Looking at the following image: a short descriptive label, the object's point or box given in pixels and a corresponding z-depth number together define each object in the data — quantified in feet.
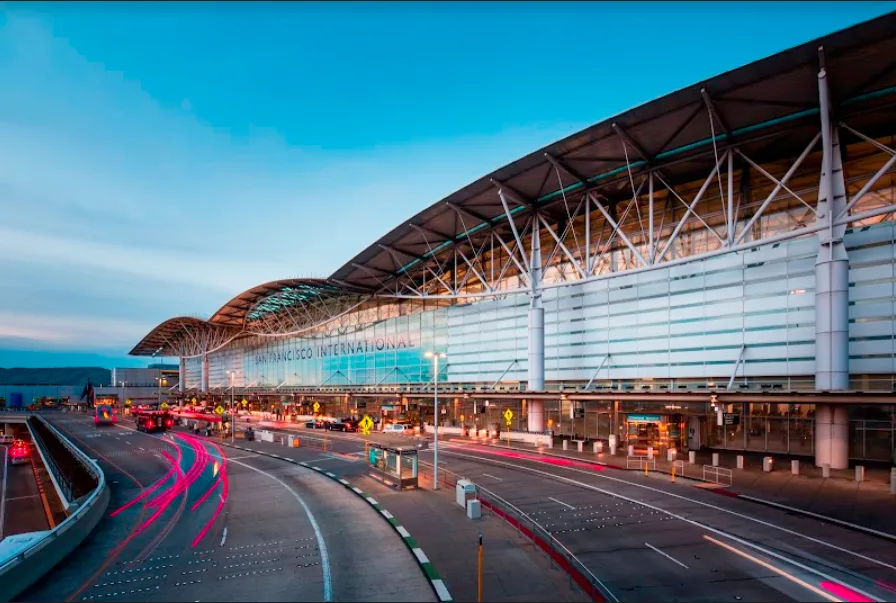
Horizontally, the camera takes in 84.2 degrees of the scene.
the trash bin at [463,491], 63.67
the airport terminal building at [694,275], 84.79
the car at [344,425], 187.11
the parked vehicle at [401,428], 170.50
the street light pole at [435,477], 75.87
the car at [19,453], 183.73
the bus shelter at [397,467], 76.89
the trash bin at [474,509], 57.88
